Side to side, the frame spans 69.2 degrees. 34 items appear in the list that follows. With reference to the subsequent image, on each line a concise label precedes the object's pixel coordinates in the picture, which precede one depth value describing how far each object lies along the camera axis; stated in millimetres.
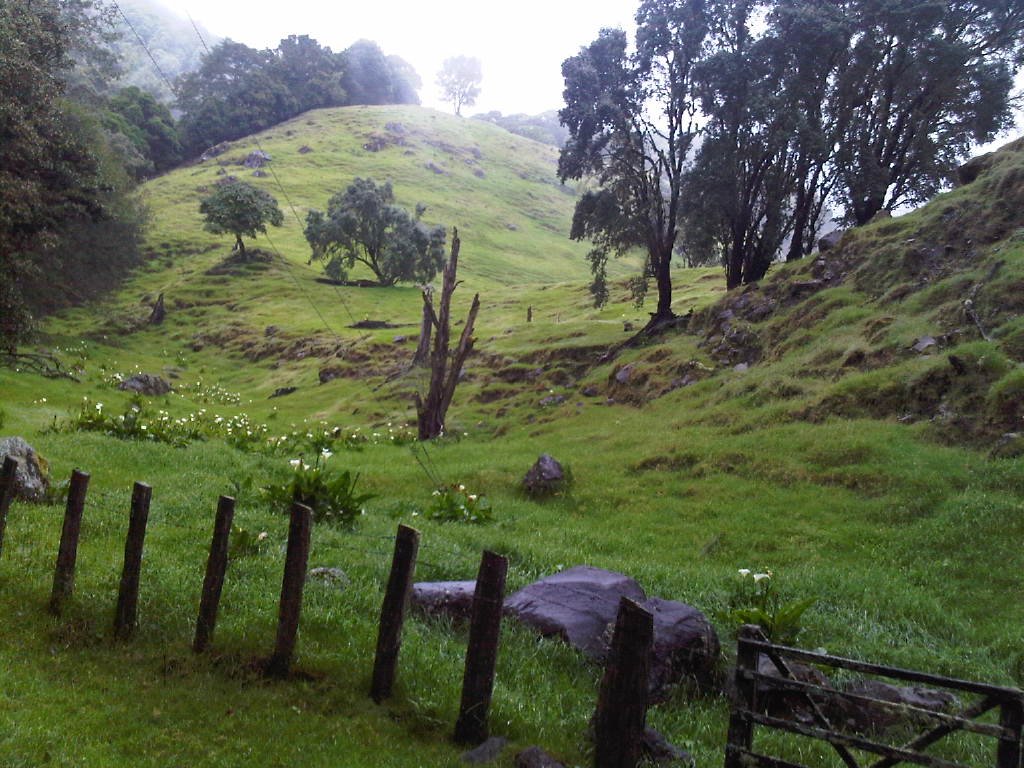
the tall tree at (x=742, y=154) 31500
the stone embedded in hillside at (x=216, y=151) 125688
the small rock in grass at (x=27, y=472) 11695
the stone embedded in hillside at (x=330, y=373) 45031
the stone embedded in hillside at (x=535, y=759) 5445
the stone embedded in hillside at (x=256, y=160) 120812
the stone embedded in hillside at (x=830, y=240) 29323
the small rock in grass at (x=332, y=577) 9211
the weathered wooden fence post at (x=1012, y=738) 4074
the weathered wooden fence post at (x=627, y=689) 5215
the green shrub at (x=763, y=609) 8625
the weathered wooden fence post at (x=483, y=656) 5953
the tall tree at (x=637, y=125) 34625
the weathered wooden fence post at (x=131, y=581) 7383
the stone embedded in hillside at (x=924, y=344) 19375
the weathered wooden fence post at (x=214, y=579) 7043
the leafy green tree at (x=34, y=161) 25297
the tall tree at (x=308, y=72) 154125
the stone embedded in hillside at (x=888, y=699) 7078
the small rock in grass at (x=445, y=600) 8641
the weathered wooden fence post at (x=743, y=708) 4922
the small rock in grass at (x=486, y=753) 5652
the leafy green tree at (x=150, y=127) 109188
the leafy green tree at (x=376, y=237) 72812
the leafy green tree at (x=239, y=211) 74438
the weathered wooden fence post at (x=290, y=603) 6750
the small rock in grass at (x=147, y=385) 35562
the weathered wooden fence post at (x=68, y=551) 7887
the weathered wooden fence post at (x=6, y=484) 8336
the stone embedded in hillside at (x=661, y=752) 5801
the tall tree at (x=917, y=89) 29578
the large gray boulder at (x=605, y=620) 7742
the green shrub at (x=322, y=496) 13094
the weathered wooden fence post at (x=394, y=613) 6422
